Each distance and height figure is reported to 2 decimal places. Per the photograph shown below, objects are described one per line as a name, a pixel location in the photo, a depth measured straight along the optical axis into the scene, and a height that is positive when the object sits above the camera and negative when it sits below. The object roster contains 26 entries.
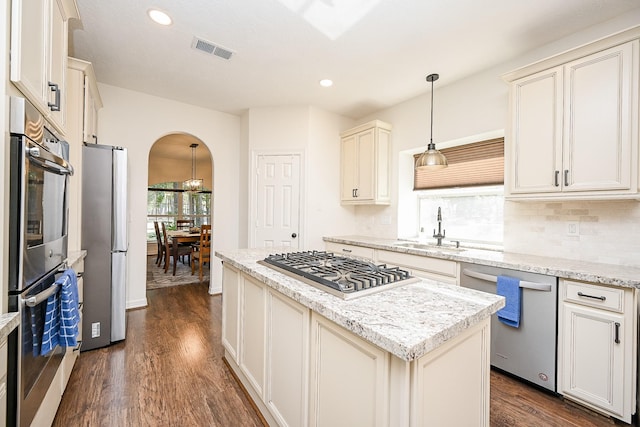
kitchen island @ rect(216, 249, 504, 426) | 0.92 -0.56
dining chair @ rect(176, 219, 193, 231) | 7.30 -0.38
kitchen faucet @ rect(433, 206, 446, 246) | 3.23 -0.24
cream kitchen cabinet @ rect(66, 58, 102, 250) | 2.34 +0.64
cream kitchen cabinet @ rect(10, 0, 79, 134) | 1.12 +0.74
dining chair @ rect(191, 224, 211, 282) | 4.78 -0.57
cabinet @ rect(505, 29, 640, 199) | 1.86 +0.65
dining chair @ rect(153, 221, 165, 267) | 6.02 -0.80
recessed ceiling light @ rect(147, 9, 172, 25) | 2.17 +1.49
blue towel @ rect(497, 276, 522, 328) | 2.04 -0.60
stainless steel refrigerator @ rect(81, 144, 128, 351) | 2.50 -0.29
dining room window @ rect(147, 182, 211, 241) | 7.86 +0.14
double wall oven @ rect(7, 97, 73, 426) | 1.08 -0.16
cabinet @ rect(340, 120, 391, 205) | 3.77 +0.67
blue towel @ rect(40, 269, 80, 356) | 1.36 -0.53
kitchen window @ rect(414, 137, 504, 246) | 2.99 +0.24
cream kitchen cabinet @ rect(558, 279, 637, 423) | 1.66 -0.80
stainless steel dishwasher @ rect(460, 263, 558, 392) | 1.94 -0.85
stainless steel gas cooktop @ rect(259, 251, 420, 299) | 1.27 -0.32
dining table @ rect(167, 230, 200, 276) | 5.36 -0.55
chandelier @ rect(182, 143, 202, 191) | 6.66 +0.64
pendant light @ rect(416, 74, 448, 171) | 2.74 +0.51
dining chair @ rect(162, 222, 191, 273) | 5.45 -0.80
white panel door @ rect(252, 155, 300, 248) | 4.03 +0.16
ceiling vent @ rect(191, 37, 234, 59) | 2.54 +1.49
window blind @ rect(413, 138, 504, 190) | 2.97 +0.52
